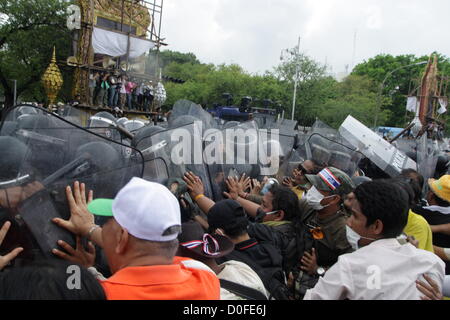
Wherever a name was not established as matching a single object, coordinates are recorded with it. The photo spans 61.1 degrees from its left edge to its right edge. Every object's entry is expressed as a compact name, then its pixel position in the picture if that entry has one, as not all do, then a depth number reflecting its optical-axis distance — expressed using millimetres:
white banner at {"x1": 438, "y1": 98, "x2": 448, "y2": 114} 31127
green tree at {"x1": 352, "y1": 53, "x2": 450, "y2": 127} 43531
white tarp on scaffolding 22969
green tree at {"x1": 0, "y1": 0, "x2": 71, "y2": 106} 26062
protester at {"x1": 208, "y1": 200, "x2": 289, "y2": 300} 2322
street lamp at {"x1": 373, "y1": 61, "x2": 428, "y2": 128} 32181
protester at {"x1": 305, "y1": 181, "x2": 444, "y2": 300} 1601
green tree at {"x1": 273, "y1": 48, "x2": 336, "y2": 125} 36312
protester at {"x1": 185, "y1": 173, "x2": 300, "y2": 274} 2709
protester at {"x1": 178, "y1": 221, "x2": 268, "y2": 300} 1813
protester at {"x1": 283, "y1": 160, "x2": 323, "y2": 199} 4465
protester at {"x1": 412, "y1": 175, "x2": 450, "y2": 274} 3191
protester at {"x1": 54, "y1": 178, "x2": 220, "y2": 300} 1321
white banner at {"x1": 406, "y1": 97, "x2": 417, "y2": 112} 31525
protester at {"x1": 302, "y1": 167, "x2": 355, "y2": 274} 2816
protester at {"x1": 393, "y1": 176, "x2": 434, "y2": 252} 2586
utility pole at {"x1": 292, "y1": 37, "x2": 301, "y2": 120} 35688
